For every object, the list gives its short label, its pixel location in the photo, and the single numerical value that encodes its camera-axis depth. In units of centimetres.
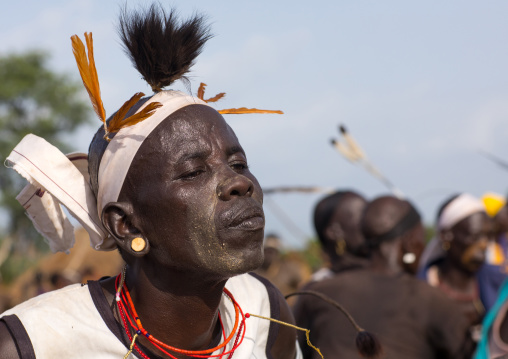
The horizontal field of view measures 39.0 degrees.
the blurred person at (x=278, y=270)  1051
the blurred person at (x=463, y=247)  677
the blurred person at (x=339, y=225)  634
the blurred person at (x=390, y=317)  456
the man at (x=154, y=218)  253
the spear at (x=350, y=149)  734
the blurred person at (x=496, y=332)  385
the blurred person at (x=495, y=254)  654
